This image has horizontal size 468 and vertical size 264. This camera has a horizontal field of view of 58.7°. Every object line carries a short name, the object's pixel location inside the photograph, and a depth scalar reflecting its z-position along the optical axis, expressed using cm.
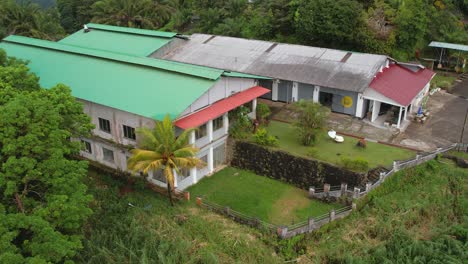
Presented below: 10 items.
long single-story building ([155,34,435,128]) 3425
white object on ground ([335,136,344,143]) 3081
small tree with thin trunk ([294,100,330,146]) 2942
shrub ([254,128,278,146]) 2973
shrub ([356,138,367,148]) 2997
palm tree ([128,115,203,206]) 2342
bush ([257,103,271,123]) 3325
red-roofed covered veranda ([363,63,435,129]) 3359
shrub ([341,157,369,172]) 2670
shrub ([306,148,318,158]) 2842
